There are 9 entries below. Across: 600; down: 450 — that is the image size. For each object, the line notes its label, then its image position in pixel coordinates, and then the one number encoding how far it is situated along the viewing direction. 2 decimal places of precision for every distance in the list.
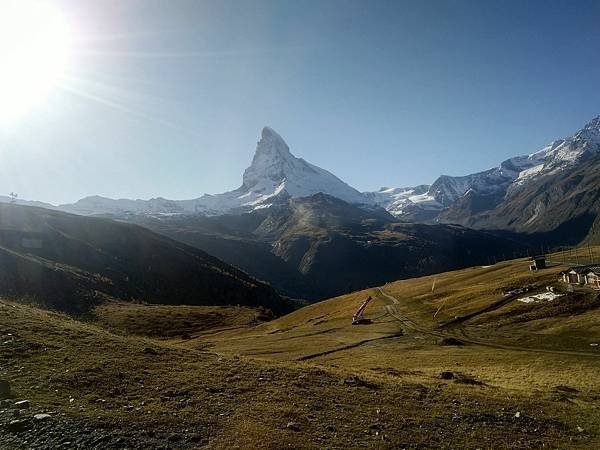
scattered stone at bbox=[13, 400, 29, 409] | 20.25
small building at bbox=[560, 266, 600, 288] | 92.50
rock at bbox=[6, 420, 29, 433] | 18.27
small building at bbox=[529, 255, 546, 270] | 131.75
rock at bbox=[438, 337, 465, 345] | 76.88
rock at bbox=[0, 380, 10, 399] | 21.27
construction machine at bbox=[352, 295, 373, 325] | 109.44
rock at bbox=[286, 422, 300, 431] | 21.79
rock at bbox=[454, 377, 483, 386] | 40.60
